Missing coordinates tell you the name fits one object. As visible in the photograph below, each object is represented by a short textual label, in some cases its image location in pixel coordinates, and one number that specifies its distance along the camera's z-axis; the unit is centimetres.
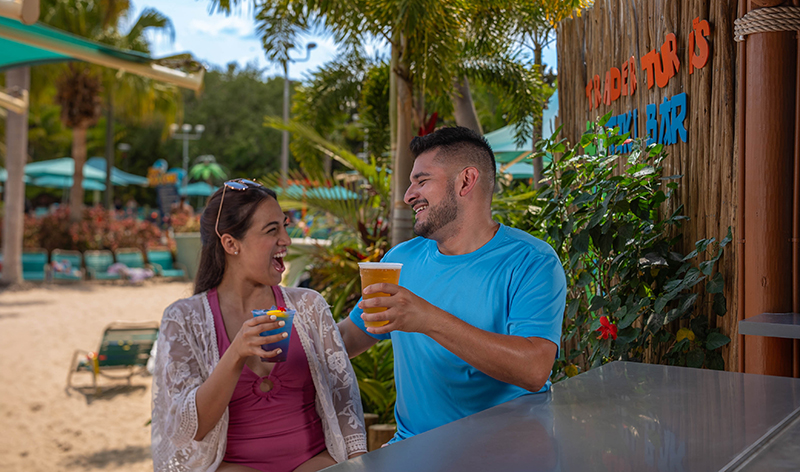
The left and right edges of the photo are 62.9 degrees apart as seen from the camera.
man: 171
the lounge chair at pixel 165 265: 1557
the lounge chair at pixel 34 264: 1480
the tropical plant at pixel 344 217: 595
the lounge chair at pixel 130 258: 1520
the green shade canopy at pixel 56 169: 2359
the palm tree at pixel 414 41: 472
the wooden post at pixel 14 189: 1355
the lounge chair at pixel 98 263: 1453
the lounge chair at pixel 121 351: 716
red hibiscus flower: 286
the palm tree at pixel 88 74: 1583
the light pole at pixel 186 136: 3026
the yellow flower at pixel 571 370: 331
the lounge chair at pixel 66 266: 1417
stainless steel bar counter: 104
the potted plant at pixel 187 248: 1617
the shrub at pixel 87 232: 1570
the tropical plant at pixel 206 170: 2933
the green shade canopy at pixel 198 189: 3205
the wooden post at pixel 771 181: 223
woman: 205
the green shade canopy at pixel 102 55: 485
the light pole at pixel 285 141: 1898
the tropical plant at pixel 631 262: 263
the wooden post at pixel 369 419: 365
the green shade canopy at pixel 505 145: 752
